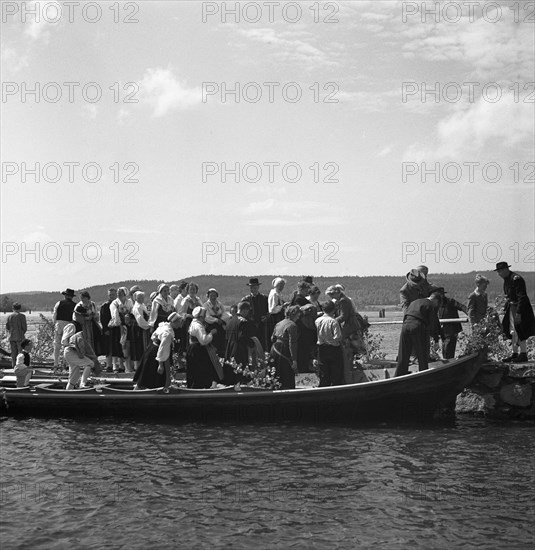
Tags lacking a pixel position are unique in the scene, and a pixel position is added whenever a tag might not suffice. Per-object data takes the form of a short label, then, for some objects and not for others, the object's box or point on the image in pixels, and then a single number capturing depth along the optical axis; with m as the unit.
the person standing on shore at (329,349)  12.15
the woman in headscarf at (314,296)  13.99
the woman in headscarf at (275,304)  14.00
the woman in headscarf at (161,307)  14.83
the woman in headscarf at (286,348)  12.39
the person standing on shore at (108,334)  15.86
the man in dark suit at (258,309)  14.48
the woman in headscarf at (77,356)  13.16
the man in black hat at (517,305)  13.06
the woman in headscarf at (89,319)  14.18
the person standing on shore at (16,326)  16.00
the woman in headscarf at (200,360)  12.48
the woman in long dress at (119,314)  15.47
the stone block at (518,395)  12.91
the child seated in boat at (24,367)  13.80
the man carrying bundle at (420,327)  12.06
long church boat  12.24
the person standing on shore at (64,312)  15.49
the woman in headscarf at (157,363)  12.50
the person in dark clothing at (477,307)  14.11
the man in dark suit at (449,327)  14.15
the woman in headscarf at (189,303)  14.62
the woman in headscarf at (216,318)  14.25
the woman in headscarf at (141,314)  14.61
